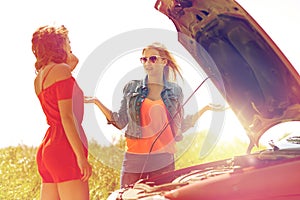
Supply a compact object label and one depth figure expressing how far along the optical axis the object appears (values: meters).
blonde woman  3.90
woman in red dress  3.22
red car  2.05
